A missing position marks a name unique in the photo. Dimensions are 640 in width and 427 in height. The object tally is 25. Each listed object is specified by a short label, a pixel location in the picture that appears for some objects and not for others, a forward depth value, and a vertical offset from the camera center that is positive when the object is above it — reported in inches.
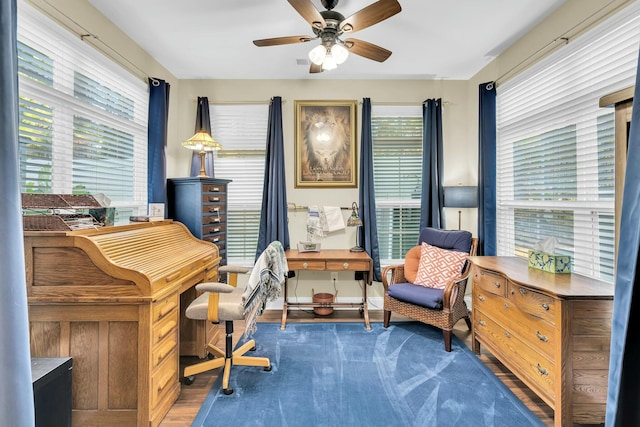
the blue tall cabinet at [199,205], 114.7 +3.3
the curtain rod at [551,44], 81.7 +55.5
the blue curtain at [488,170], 122.6 +18.2
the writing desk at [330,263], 122.0 -20.3
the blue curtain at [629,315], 36.5 -12.4
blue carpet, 71.0 -48.0
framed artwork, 143.1 +33.3
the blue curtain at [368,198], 138.3 +7.2
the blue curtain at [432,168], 137.2 +21.1
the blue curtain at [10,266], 35.1 -6.5
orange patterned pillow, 114.1 -20.5
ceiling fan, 71.5 +49.1
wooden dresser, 65.6 -29.2
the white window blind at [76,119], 74.9 +28.5
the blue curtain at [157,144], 115.4 +27.1
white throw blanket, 81.8 -20.2
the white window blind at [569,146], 78.9 +22.0
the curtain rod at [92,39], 80.0 +54.3
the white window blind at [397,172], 145.4 +20.4
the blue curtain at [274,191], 137.6 +10.4
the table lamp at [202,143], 119.2 +28.0
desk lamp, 133.4 -3.8
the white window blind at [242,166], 145.2 +23.0
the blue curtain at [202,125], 139.3 +41.1
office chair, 80.7 -25.5
